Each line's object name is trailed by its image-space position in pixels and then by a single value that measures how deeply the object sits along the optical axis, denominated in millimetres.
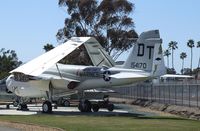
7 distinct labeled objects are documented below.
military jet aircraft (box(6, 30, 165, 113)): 36156
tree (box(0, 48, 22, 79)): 113181
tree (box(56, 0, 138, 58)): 69188
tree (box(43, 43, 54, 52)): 96462
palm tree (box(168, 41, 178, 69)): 166675
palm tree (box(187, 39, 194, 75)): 152500
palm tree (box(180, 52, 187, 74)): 174375
